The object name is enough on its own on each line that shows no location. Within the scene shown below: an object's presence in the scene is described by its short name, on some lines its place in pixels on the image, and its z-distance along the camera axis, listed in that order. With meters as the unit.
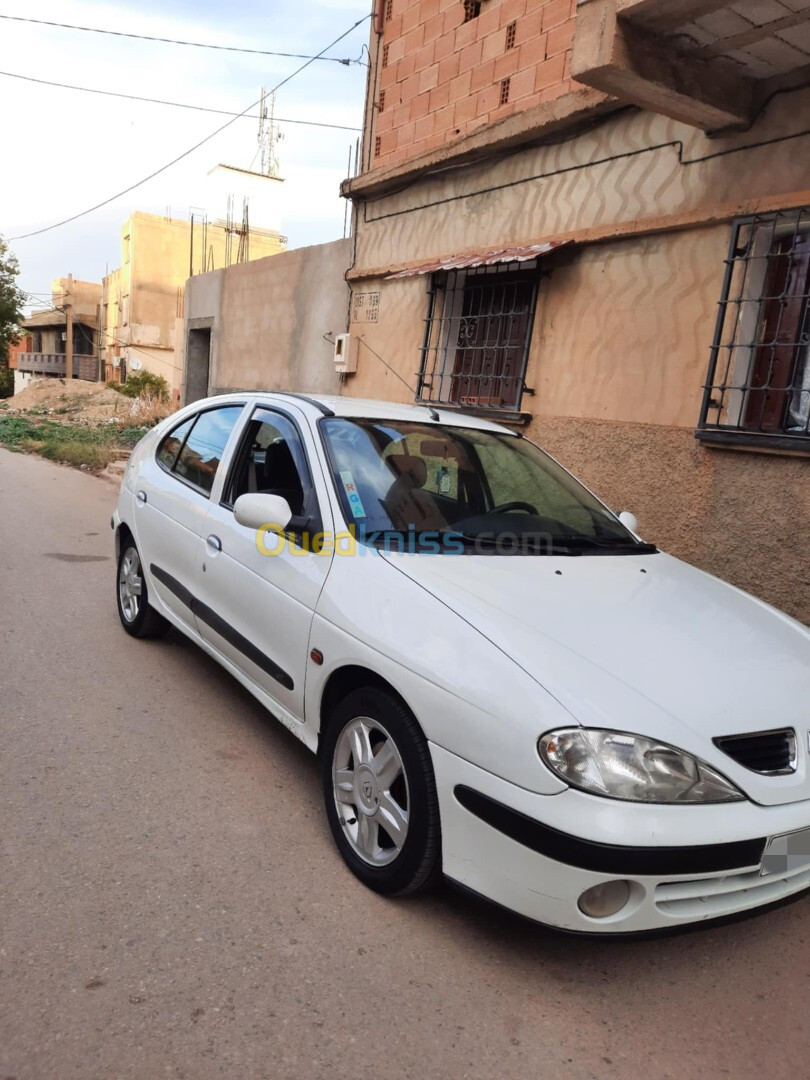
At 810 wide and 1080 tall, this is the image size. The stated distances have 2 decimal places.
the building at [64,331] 48.62
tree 41.31
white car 2.08
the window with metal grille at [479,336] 7.20
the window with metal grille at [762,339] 5.11
